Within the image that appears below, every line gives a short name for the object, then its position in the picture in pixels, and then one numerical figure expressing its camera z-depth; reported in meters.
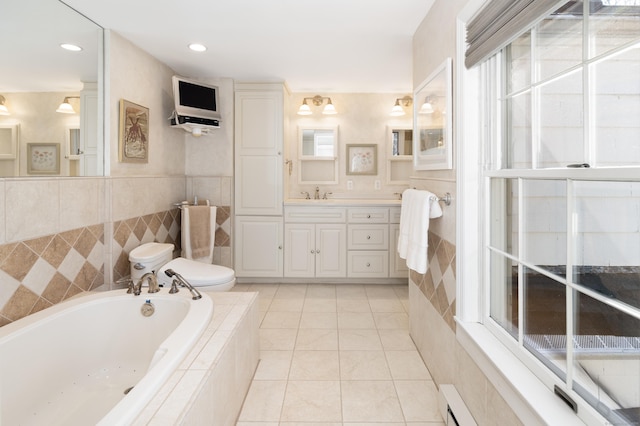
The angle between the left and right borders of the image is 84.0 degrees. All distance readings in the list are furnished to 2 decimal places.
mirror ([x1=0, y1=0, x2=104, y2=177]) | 1.77
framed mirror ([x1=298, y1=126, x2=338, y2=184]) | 4.38
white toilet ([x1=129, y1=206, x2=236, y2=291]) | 2.54
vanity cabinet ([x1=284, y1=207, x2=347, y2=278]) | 3.92
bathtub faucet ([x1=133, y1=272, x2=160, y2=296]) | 2.02
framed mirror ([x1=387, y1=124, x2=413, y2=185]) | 4.33
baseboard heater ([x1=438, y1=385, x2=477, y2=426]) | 1.49
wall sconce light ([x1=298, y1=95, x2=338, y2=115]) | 4.24
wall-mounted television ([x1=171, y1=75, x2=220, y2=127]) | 3.22
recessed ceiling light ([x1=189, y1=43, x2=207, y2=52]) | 2.86
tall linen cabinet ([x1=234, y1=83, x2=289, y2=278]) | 3.83
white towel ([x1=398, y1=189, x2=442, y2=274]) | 1.94
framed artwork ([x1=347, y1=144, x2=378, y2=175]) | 4.39
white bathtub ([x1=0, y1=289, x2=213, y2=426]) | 1.41
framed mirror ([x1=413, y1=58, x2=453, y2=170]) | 1.83
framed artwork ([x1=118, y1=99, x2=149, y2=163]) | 2.64
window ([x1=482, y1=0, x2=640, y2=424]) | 0.88
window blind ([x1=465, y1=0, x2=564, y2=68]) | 1.12
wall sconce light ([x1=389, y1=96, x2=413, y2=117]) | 4.22
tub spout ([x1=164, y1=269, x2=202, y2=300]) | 1.97
